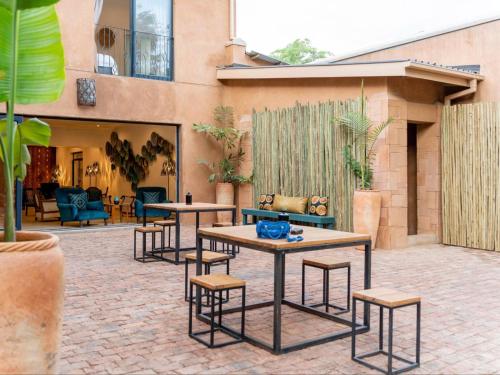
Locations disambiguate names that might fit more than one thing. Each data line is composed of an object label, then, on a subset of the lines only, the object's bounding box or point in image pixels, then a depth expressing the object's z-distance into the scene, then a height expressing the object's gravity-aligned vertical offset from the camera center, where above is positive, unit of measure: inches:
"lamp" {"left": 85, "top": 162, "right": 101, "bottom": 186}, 668.7 +21.1
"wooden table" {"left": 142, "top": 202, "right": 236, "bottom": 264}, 267.4 -12.6
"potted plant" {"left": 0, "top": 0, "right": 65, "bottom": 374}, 96.3 -9.3
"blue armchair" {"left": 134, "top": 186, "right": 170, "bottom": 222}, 470.9 -14.0
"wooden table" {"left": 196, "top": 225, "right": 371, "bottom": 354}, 135.7 -17.3
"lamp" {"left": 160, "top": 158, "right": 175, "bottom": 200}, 555.7 +18.5
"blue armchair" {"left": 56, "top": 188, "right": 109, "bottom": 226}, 432.8 -22.0
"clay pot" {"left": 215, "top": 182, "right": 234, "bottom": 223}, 435.2 -8.2
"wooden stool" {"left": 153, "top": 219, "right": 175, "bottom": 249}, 286.7 -22.1
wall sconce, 389.1 +73.2
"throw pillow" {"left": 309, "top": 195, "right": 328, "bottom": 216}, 350.6 -14.4
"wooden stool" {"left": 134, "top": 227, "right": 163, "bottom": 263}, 272.5 -37.3
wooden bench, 340.2 -22.6
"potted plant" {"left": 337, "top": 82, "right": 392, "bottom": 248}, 312.2 +14.0
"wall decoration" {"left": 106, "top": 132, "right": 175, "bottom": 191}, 563.5 +35.6
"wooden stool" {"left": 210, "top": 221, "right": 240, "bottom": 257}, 282.6 -34.4
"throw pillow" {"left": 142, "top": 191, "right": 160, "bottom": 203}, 482.1 -9.9
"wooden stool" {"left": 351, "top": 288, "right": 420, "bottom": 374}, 123.0 -29.8
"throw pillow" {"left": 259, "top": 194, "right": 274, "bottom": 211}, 393.4 -12.9
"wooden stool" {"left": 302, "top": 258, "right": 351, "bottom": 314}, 174.1 -30.2
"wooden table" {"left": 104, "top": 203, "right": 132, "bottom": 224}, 499.2 -26.1
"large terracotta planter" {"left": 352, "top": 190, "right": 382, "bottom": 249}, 311.3 -16.0
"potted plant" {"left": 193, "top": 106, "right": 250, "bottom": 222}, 435.8 +25.1
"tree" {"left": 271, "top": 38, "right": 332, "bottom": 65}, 1245.7 +326.8
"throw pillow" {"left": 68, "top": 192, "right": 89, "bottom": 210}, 446.0 -12.3
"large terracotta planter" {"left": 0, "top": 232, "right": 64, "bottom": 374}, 95.9 -23.0
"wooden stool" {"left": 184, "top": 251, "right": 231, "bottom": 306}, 181.9 -26.6
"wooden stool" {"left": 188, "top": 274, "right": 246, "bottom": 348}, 140.1 -28.5
